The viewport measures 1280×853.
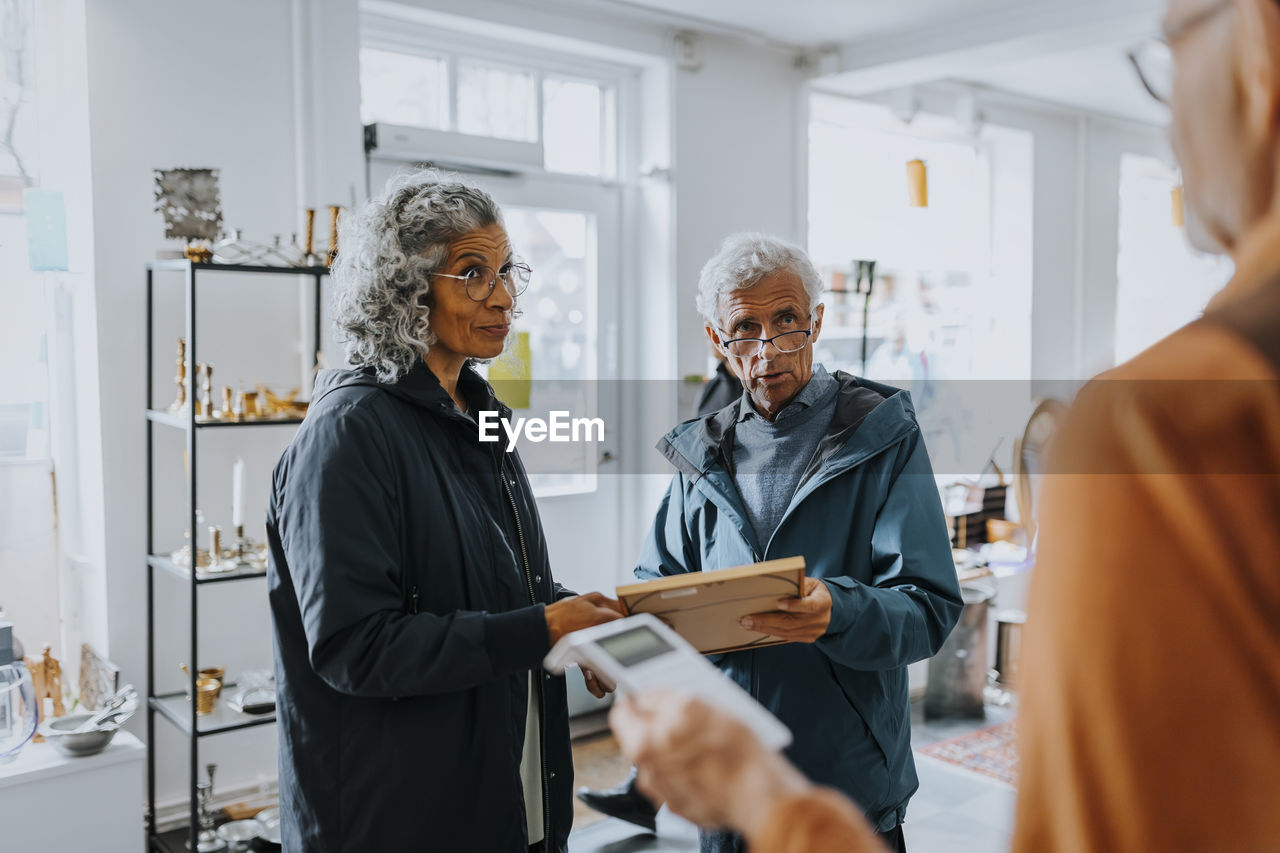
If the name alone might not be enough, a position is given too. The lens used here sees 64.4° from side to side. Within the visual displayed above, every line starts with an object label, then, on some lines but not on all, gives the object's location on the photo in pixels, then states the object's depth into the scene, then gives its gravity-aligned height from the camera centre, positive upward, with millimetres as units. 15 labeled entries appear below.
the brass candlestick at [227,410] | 2828 -90
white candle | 2847 -328
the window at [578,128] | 4098 +1031
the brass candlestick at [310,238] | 2932 +404
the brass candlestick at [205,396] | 2793 -51
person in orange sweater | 446 -78
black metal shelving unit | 2645 -540
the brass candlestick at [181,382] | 2834 -12
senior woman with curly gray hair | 1351 -291
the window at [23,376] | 2900 +5
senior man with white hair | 1523 -247
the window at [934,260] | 5047 +634
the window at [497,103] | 3854 +1064
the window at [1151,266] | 6461 +739
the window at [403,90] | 3627 +1052
